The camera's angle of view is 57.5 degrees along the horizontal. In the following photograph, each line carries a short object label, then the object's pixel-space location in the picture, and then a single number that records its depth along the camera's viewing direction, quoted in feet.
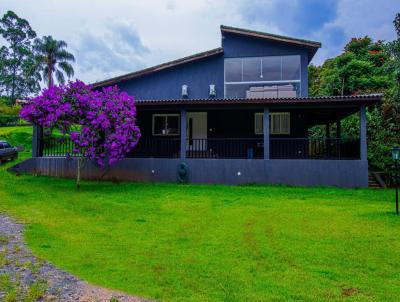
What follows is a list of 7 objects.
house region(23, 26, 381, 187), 50.42
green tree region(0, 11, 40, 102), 179.11
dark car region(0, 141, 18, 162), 74.38
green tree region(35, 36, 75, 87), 131.95
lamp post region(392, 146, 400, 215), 32.01
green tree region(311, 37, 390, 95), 91.71
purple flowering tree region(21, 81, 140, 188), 46.01
